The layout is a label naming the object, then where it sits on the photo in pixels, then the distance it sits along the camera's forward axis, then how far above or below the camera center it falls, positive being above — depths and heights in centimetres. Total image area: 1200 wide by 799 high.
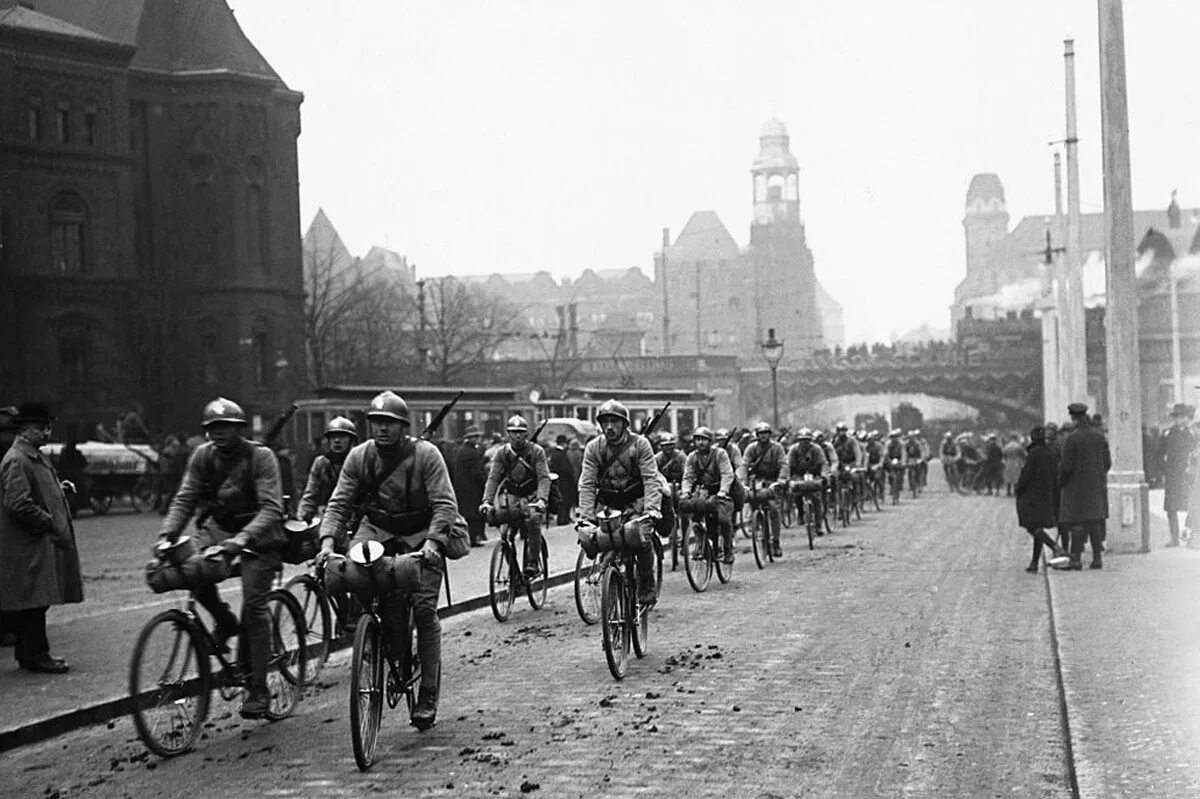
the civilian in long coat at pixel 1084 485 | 1998 -150
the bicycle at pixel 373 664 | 852 -149
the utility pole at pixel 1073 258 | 3428 +200
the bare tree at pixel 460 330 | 7277 +225
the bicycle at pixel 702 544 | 1825 -189
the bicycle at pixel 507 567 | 1611 -180
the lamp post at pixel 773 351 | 4506 +46
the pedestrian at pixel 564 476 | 3194 -195
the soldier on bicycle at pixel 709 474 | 1831 -113
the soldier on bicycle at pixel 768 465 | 2228 -126
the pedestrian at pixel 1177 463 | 2288 -152
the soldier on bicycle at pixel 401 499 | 945 -65
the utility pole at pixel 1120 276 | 2152 +101
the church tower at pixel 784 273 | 15788 +881
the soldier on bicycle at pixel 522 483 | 1631 -102
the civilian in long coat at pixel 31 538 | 1231 -105
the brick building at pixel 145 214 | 5578 +646
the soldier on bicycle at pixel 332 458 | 1517 -67
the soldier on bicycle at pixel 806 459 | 2648 -143
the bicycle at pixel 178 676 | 912 -161
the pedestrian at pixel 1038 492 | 2028 -157
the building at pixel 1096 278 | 7575 +556
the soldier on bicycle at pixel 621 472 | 1280 -76
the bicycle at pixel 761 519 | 2206 -198
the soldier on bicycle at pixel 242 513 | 995 -74
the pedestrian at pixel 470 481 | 2889 -172
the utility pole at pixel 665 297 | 11381 +597
